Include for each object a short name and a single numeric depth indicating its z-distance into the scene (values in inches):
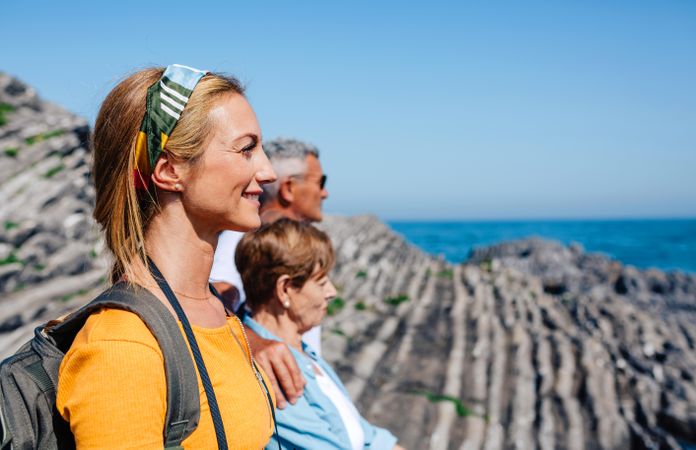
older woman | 108.0
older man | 136.1
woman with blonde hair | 62.2
